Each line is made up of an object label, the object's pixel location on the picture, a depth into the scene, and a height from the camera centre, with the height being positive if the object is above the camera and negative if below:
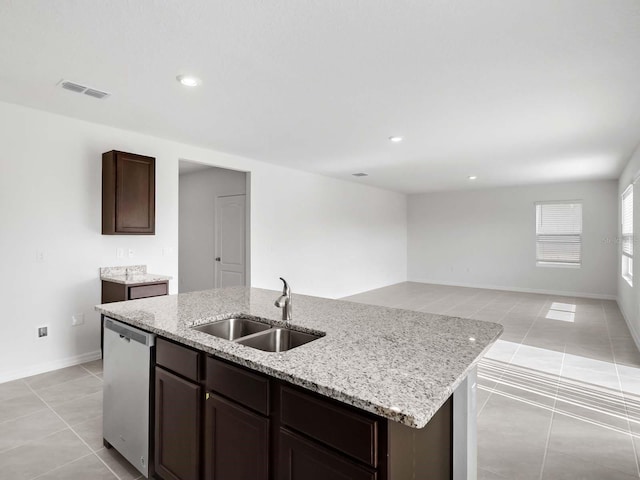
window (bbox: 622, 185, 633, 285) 5.46 +0.10
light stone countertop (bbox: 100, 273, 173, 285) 3.62 -0.41
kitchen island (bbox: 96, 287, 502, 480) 1.07 -0.46
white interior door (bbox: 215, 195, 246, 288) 6.00 -0.02
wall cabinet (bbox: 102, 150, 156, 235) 3.81 +0.51
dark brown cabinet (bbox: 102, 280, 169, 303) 3.60 -0.53
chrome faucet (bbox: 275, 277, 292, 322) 1.99 -0.37
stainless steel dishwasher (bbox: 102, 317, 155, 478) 1.94 -0.87
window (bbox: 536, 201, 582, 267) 8.15 +0.14
